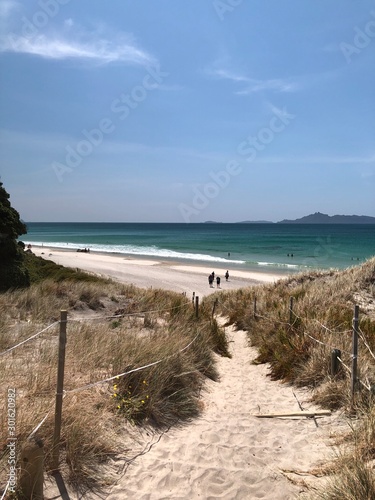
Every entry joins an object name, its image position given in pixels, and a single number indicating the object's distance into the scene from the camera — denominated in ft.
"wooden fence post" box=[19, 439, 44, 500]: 9.98
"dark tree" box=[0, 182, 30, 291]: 40.88
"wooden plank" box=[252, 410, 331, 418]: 17.89
